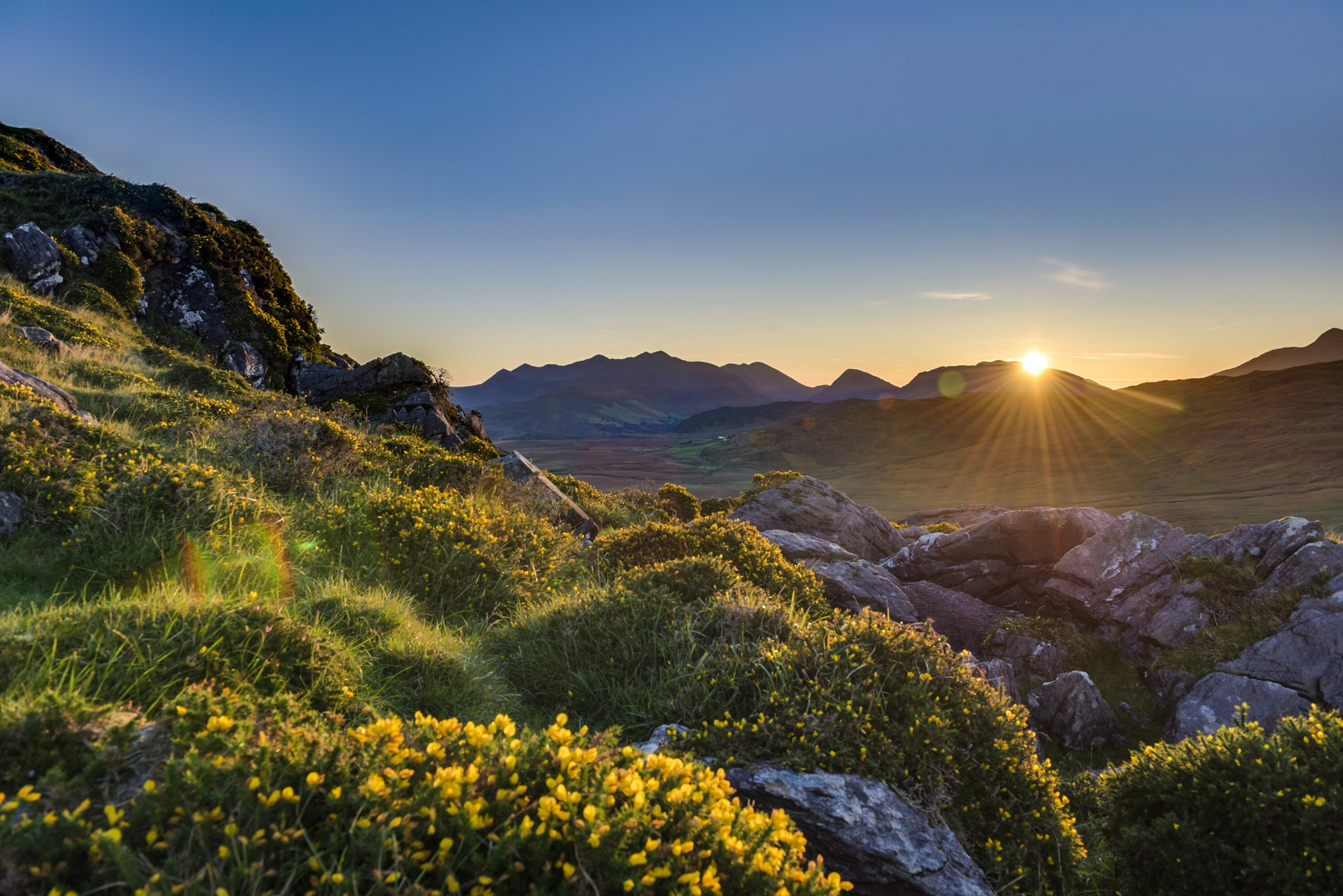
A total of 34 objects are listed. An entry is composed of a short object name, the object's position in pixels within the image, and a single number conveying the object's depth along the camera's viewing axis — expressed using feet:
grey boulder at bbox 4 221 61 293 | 61.31
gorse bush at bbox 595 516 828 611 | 30.27
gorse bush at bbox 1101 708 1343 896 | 13.87
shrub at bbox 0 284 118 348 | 49.62
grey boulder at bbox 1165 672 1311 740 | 31.24
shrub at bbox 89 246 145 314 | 68.13
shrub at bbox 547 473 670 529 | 58.75
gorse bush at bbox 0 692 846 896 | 7.02
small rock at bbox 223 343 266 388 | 70.64
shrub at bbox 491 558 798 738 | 17.87
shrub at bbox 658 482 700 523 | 74.84
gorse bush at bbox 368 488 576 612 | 25.50
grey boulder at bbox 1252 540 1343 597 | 35.99
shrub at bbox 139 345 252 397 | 51.49
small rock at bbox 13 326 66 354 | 43.04
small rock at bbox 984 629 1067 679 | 43.37
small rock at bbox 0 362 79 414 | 27.07
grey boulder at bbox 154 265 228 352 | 73.51
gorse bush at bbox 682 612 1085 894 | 14.65
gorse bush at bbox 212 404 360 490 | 31.55
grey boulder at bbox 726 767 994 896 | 12.51
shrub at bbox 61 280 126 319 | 63.36
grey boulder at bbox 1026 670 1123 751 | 36.40
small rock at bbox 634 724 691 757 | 14.65
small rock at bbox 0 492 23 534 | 19.15
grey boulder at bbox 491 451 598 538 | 44.91
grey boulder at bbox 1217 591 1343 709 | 31.32
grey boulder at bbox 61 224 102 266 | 68.03
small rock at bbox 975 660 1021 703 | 35.95
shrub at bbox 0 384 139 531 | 20.27
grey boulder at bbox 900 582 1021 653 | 48.06
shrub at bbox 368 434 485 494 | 38.40
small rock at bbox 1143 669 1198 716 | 36.88
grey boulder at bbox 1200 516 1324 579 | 39.55
